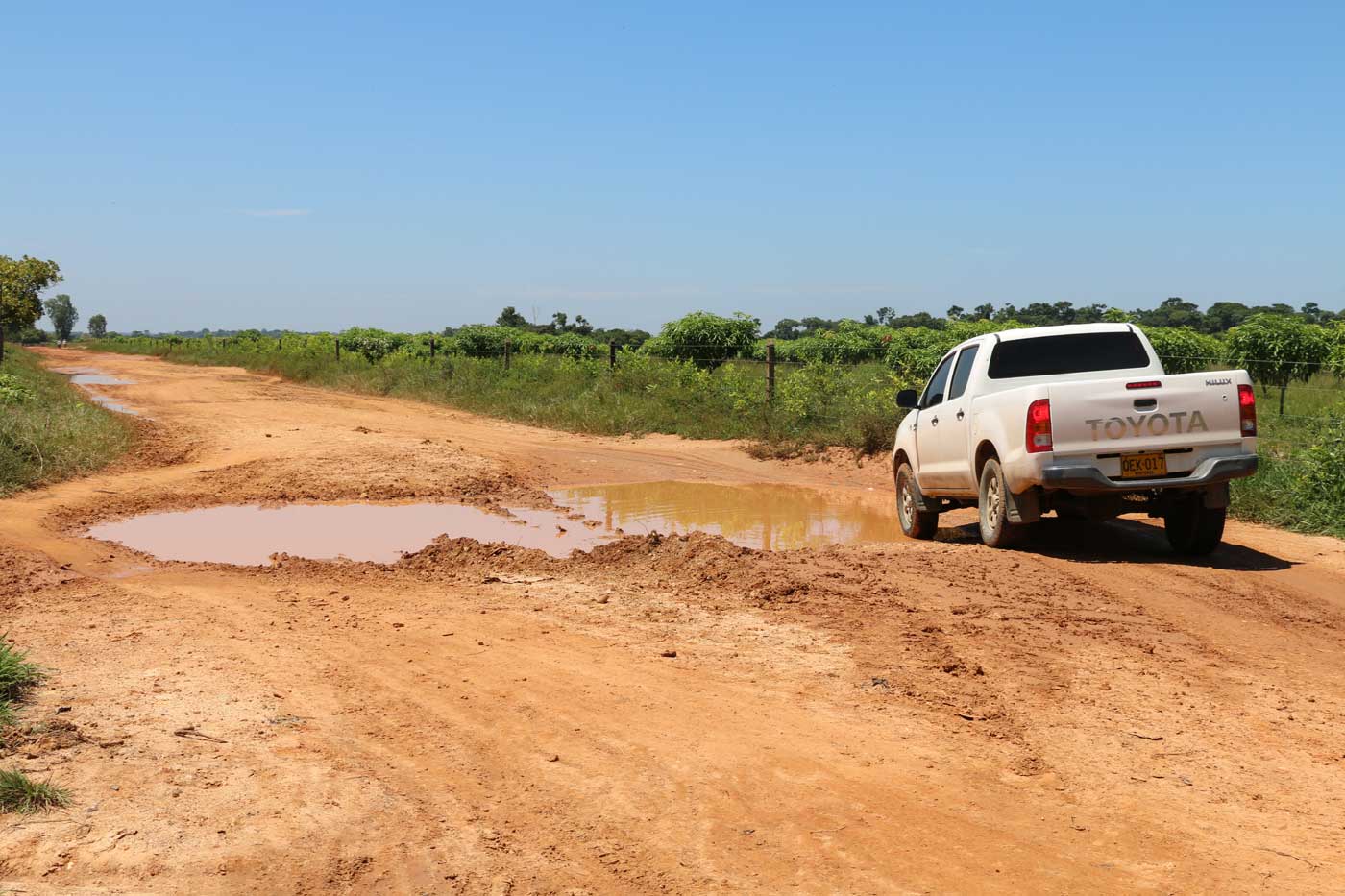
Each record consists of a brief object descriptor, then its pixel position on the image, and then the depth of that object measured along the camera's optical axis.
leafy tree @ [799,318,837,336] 94.07
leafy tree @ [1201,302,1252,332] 73.54
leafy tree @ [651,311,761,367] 32.38
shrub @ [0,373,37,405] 19.93
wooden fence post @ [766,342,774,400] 22.97
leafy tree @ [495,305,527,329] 83.81
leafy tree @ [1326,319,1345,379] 26.70
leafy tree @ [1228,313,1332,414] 32.16
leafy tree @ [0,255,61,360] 40.59
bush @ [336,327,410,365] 49.03
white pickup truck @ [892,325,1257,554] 9.04
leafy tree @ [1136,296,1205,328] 72.25
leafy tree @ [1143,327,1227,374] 35.27
